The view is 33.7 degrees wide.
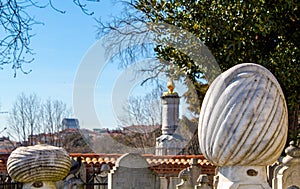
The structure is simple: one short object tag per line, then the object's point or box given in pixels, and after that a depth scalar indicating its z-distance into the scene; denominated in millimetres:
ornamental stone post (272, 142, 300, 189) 7559
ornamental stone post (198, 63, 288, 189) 4145
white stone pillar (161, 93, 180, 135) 21172
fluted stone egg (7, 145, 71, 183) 6703
